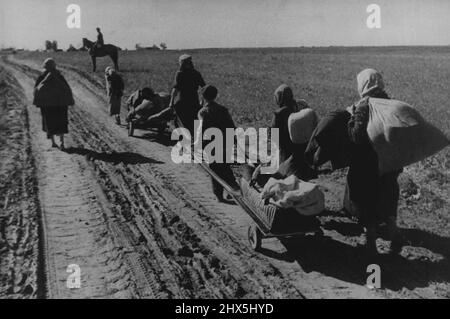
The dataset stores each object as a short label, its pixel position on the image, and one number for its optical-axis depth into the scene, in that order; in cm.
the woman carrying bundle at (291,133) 624
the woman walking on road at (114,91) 1470
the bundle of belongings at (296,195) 569
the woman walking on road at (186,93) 1038
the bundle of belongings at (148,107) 1266
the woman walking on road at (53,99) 1141
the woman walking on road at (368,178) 557
